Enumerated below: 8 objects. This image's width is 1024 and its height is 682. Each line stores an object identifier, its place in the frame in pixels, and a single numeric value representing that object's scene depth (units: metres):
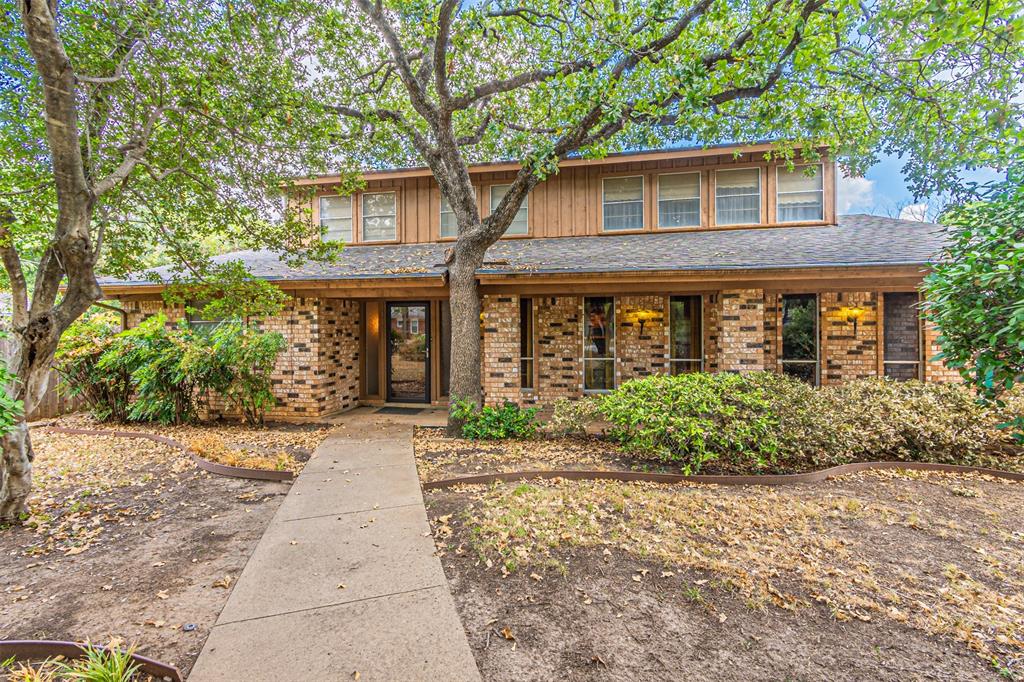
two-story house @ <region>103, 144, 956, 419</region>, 7.21
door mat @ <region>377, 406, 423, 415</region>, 8.76
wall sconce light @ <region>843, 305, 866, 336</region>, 8.07
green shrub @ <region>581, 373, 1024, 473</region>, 5.01
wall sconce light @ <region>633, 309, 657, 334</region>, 8.77
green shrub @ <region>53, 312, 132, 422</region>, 7.46
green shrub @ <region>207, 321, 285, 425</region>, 7.15
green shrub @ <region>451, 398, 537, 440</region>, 6.54
